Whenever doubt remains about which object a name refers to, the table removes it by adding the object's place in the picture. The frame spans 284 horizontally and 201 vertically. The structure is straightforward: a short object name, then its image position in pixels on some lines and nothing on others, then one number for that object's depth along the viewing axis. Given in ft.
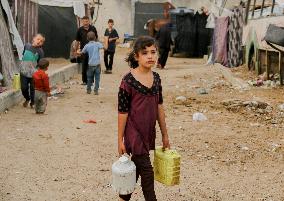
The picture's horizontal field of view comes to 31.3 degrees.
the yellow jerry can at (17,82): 29.07
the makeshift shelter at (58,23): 56.44
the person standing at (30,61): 25.81
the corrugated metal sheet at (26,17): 37.94
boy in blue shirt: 32.78
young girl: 11.02
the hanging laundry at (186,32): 76.13
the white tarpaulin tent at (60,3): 56.18
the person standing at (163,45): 57.16
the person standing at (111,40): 48.24
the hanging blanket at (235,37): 52.06
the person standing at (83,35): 39.19
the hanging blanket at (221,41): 55.88
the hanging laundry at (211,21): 67.73
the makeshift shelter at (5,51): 31.19
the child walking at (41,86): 24.94
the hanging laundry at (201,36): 75.82
